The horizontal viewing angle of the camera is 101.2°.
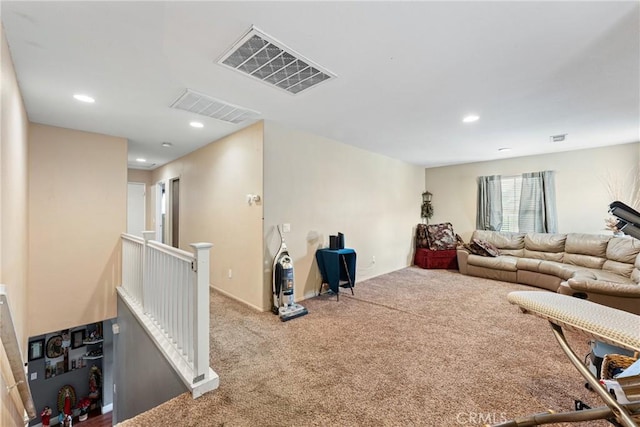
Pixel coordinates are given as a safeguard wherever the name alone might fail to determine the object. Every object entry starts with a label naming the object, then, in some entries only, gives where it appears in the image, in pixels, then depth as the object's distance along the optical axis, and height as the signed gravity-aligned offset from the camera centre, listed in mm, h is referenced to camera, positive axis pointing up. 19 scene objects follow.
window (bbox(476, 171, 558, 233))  5172 +199
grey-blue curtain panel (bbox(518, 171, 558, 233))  5156 +172
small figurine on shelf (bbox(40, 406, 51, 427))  4258 -3274
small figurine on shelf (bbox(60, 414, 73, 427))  4331 -3401
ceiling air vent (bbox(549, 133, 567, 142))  4010 +1169
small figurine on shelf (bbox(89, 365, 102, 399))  4742 -3010
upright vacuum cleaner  3266 -942
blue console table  3758 -771
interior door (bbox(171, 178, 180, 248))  5582 +82
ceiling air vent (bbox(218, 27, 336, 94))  1823 +1194
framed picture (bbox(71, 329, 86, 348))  4488 -2109
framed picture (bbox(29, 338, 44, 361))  4065 -2100
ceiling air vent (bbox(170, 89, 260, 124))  2674 +1196
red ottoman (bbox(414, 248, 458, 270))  5969 -1052
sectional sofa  2574 -808
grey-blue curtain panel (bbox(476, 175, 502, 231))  5840 +219
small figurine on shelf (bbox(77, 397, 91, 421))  4566 -3353
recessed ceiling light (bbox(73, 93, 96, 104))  2637 +1206
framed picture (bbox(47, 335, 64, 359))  4262 -2158
